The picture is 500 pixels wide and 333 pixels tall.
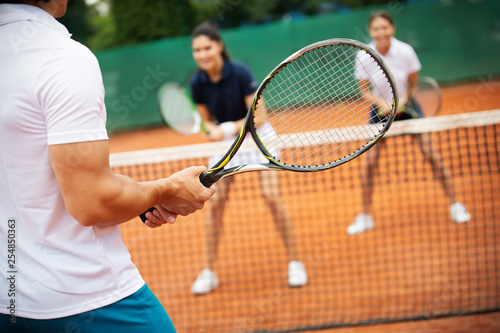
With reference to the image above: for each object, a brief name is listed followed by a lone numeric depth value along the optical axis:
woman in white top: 3.69
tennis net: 2.74
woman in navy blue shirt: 3.12
